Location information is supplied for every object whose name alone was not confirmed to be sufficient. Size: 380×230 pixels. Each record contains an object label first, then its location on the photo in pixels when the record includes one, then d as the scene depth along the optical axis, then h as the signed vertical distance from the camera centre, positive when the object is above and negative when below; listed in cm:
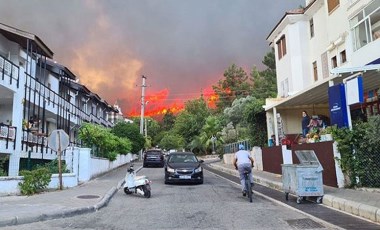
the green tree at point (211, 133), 5612 +446
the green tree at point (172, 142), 7751 +459
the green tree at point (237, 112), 5134 +671
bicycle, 1246 -74
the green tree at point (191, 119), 7362 +863
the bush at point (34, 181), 1402 -52
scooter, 1373 -73
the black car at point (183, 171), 1800 -38
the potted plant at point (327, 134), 1454 +101
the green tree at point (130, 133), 4075 +348
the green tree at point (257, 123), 2784 +284
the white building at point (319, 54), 1792 +640
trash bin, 1160 -60
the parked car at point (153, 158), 3528 +54
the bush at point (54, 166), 1688 +0
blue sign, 1426 +206
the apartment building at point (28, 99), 1866 +420
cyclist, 1279 -4
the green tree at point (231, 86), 7412 +1492
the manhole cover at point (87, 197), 1320 -108
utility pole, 5404 +965
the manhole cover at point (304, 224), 835 -143
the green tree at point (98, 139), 2370 +166
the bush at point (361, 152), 1246 +25
